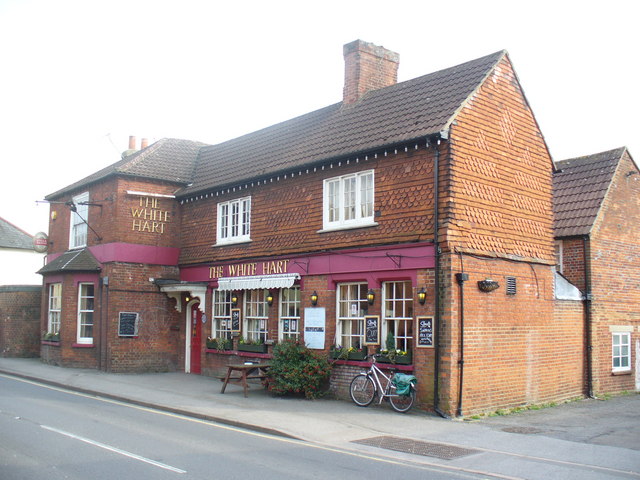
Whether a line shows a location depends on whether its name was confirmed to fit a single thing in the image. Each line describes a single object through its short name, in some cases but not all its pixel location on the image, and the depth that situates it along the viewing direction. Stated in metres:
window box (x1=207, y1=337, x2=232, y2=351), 19.75
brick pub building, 14.20
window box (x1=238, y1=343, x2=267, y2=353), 18.31
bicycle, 14.04
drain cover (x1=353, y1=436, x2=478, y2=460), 10.01
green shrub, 15.51
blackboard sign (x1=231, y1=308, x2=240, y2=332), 19.55
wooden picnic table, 15.97
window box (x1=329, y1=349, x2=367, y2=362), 15.27
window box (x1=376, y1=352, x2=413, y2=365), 14.21
